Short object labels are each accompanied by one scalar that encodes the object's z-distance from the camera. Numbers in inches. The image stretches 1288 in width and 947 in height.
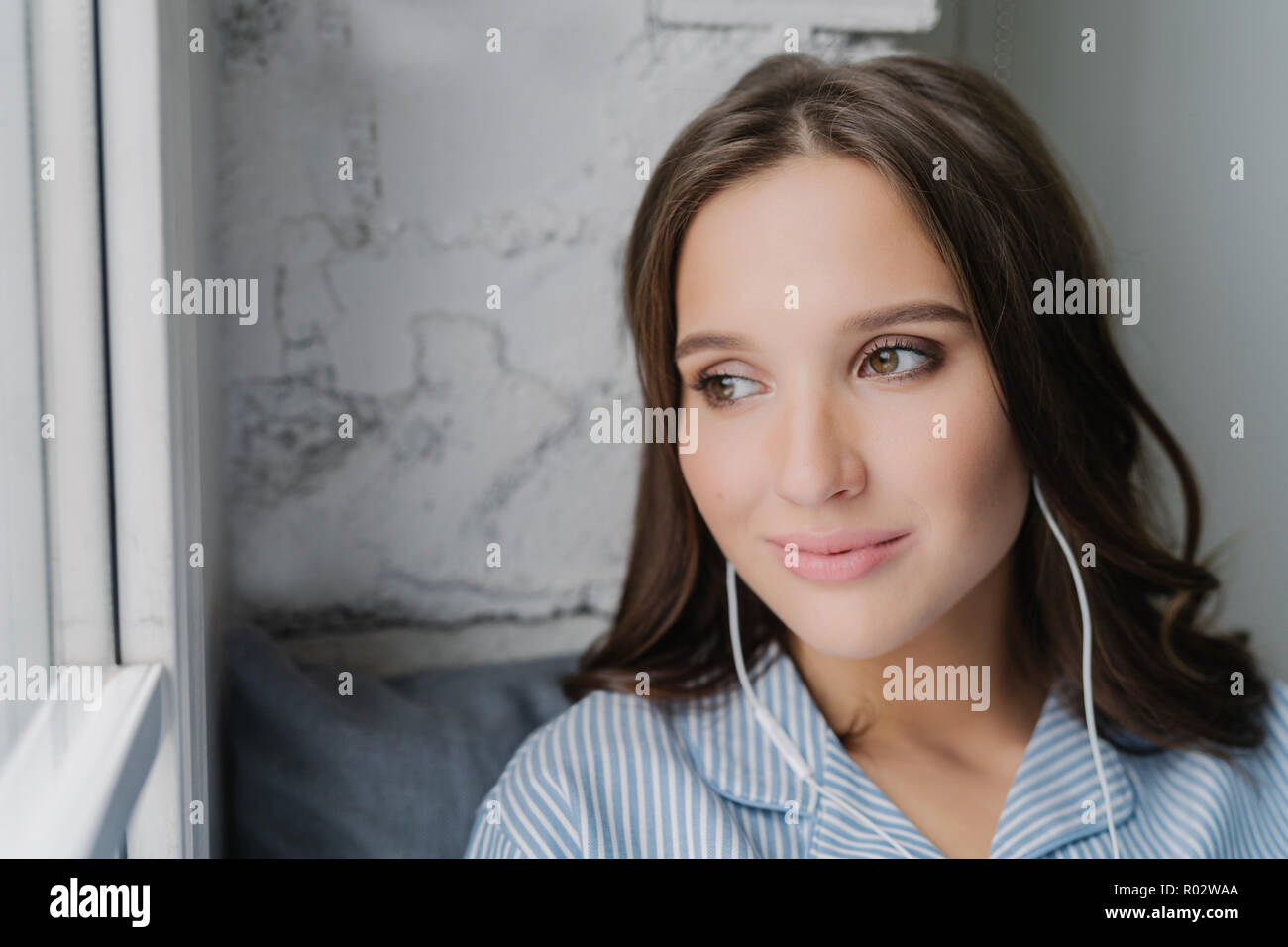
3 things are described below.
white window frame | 25.6
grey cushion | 34.9
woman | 30.5
